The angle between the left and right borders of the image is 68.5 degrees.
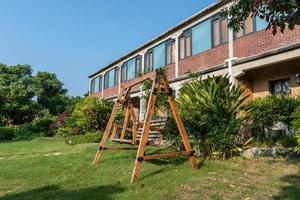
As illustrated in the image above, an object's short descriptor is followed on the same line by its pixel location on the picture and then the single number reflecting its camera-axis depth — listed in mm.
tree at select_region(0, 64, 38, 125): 19515
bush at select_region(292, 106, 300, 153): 3730
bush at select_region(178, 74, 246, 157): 5563
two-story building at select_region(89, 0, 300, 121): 8100
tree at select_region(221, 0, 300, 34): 2009
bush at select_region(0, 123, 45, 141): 16024
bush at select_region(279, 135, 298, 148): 6049
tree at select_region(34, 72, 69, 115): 22949
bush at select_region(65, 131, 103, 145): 10559
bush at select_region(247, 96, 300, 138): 6562
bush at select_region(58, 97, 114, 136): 12302
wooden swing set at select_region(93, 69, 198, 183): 4525
